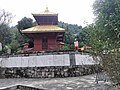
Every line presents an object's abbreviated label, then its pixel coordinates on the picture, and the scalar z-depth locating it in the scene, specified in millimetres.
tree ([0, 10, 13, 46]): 12728
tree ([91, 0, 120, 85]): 1996
